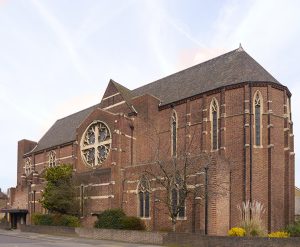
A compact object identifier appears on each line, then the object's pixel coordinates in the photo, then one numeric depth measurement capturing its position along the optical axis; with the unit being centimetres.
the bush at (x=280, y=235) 2110
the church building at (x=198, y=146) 2751
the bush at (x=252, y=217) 2330
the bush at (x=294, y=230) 2216
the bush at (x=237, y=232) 2249
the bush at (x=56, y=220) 3407
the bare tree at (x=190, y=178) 2553
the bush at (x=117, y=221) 2969
